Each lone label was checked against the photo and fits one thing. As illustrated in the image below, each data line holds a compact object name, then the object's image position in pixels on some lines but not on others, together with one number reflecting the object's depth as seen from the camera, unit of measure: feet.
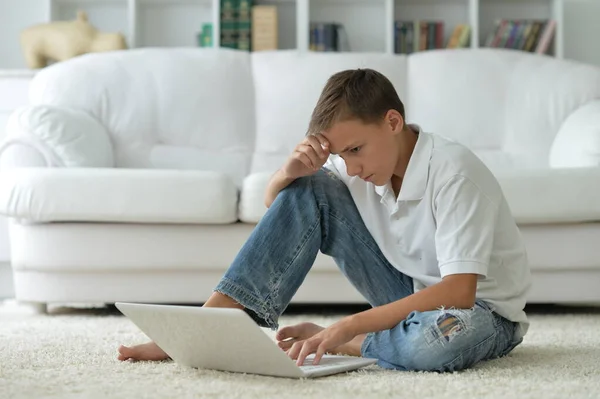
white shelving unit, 13.16
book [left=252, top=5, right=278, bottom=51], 12.74
